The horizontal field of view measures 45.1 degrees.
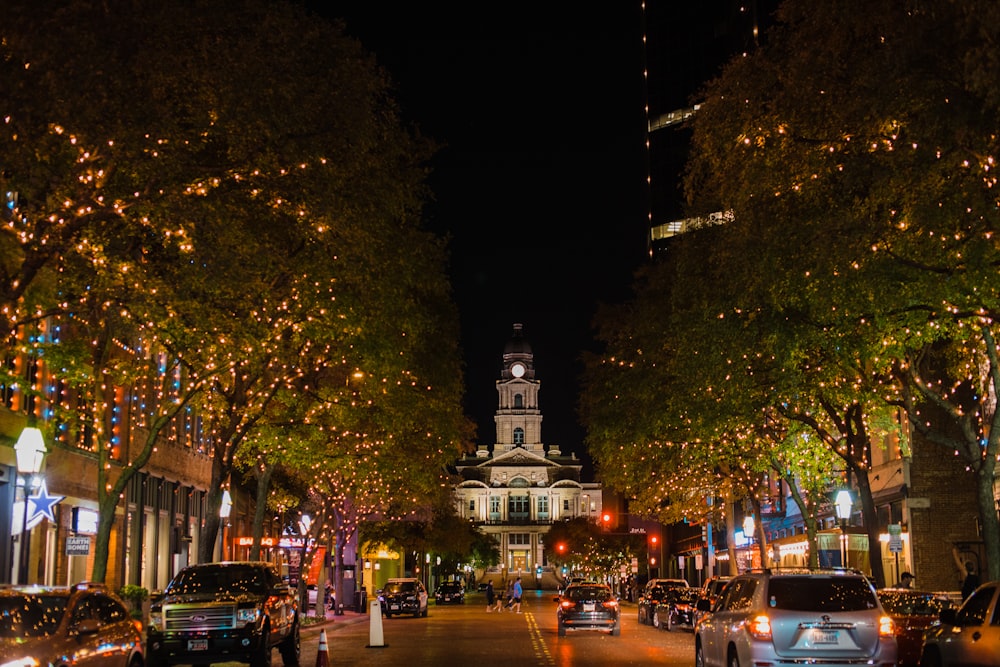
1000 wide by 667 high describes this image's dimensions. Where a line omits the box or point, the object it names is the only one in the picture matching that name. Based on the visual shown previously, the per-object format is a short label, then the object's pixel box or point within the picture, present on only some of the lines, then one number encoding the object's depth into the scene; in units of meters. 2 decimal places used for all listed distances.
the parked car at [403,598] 52.53
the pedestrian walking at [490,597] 64.81
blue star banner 23.64
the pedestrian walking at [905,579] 29.25
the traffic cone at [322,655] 19.12
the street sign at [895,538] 30.05
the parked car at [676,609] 38.78
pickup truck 20.39
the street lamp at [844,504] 33.78
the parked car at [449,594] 79.06
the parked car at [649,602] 42.06
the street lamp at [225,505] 39.00
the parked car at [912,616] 20.50
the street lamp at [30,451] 22.45
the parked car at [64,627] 12.80
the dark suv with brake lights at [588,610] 34.44
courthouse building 187.38
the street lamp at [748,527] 51.61
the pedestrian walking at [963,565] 35.66
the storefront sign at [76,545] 25.11
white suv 14.81
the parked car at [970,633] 14.69
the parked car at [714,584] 31.84
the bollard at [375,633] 29.72
